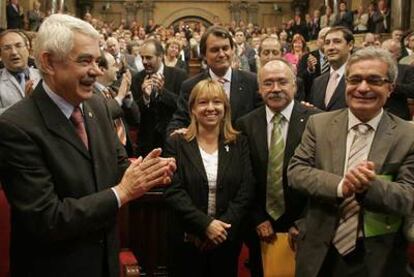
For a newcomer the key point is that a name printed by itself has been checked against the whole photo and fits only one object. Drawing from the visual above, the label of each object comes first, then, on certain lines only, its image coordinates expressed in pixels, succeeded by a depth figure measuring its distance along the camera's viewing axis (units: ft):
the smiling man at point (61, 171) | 6.51
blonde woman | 10.08
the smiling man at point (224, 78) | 12.43
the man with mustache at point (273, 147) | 10.27
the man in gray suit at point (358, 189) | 7.77
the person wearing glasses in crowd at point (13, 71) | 14.01
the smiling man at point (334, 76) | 13.62
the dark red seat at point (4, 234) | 9.20
